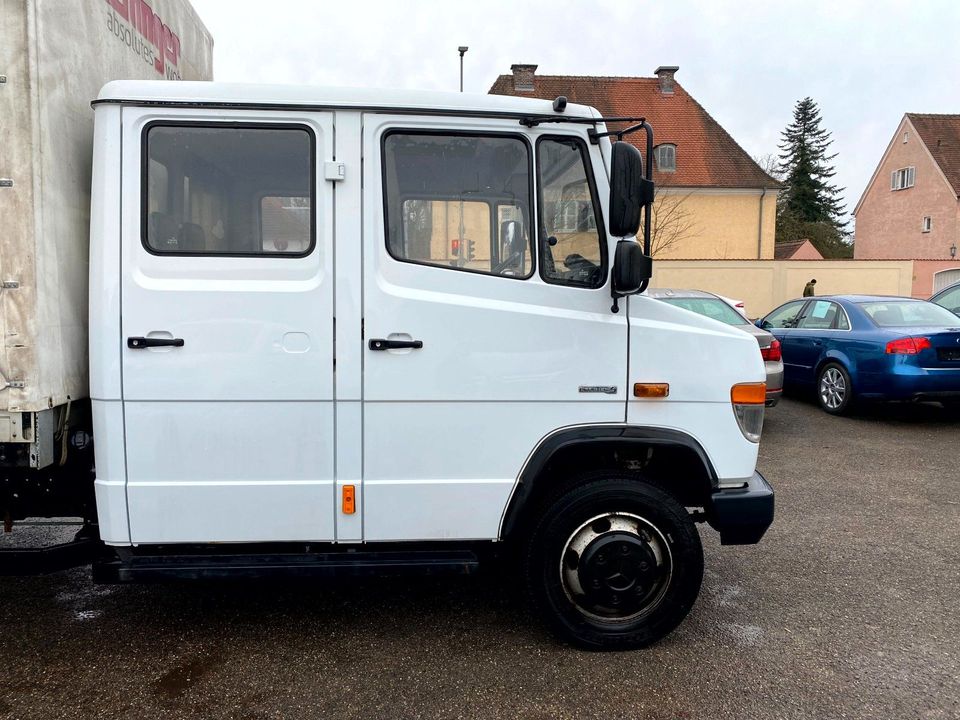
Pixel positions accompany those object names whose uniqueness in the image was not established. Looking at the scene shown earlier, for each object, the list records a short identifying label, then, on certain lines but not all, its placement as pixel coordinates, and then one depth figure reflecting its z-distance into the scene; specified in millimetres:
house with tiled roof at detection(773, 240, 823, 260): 41844
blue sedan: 8320
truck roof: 3066
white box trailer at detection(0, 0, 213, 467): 2805
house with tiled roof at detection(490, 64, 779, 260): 34188
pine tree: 57469
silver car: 8016
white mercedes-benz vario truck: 3098
